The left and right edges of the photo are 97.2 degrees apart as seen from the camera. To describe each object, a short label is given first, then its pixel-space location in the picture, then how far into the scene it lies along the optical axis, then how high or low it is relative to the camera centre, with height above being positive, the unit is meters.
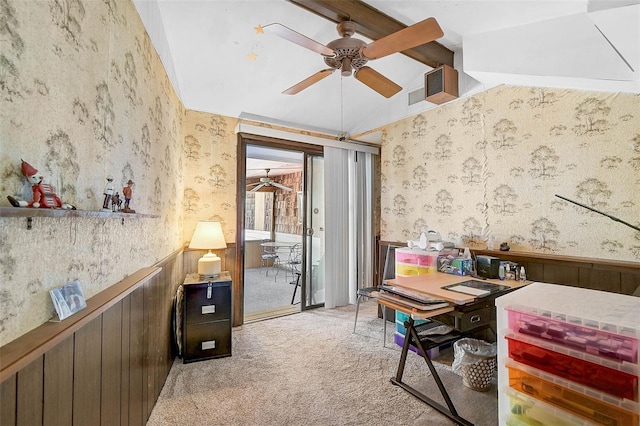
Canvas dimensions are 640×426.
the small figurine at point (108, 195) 1.03 +0.09
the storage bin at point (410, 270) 2.62 -0.48
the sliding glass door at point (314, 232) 3.83 -0.17
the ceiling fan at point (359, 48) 1.61 +1.11
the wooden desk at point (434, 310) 1.74 -0.56
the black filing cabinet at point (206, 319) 2.41 -0.86
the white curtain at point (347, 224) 3.87 -0.06
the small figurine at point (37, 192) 0.63 +0.07
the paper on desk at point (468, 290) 1.88 -0.49
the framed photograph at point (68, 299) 0.76 -0.23
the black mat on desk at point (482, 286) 1.98 -0.49
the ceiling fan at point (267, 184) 6.65 +0.85
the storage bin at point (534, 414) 0.91 -0.66
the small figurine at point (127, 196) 1.22 +0.10
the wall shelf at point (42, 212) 0.55 +0.02
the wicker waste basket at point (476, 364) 2.00 -1.04
